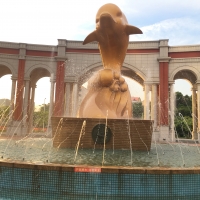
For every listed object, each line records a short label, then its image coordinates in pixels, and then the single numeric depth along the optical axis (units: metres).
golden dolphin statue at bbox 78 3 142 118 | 8.91
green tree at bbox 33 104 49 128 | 34.26
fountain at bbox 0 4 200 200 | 4.19
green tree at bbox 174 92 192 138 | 33.14
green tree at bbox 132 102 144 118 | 37.68
